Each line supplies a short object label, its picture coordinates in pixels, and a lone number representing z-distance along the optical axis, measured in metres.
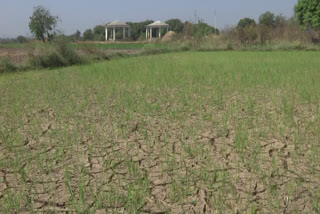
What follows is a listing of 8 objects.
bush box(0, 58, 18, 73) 9.09
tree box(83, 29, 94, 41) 58.14
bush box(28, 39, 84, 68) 9.90
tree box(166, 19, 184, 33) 61.07
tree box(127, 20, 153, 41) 58.71
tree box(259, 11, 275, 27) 52.36
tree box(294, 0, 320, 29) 19.67
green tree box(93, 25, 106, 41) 58.18
